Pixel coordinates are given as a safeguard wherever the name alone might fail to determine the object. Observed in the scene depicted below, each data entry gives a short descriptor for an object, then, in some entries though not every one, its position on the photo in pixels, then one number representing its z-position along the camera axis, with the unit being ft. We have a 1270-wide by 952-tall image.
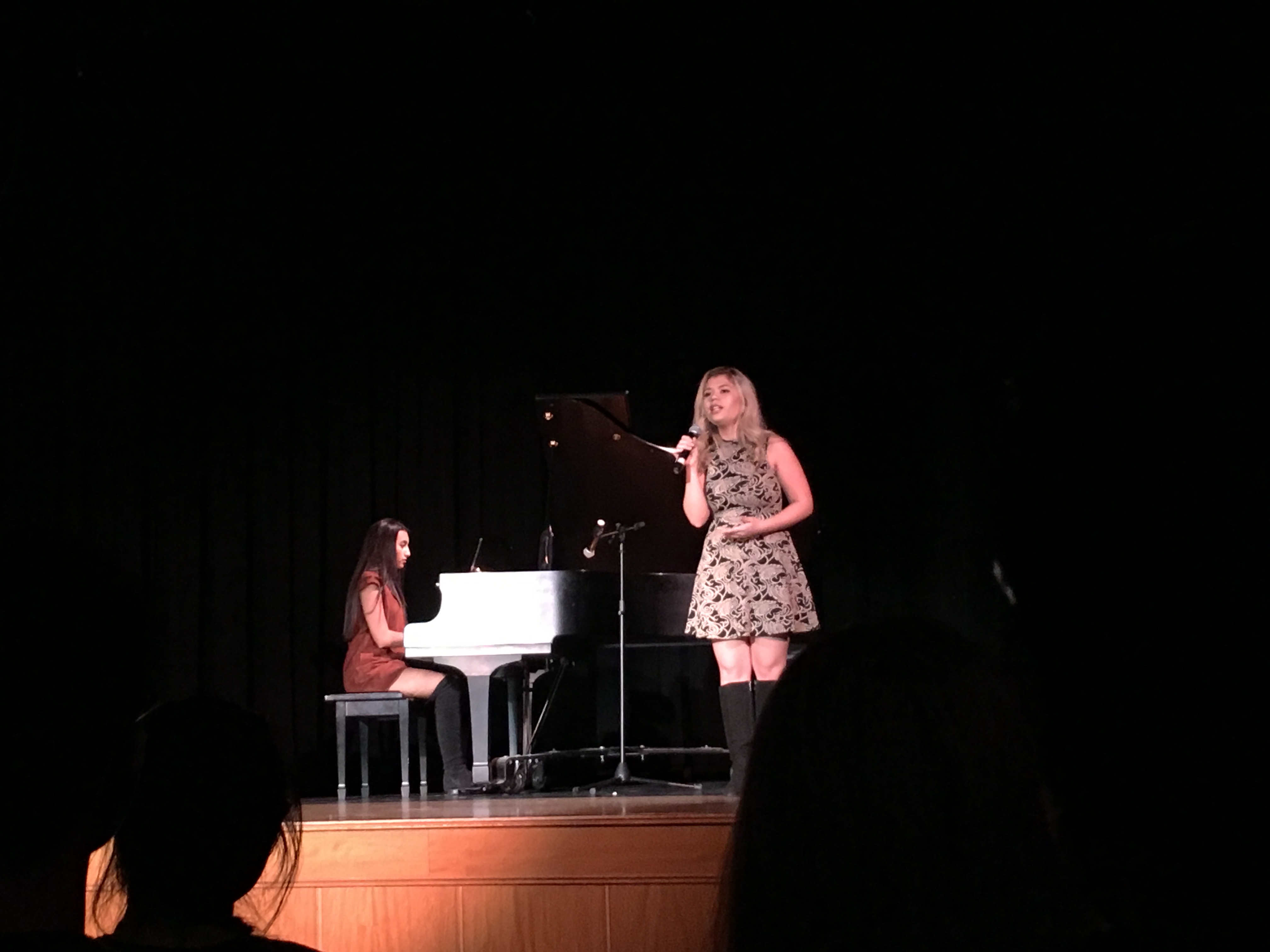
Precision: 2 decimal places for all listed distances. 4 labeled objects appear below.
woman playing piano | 19.03
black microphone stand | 17.15
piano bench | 18.86
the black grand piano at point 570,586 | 17.65
